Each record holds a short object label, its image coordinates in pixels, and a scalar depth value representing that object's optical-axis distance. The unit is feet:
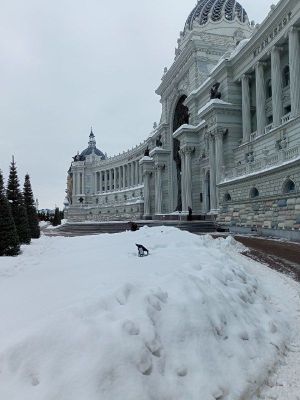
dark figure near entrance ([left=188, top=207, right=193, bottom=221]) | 150.20
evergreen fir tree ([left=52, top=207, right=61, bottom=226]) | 230.44
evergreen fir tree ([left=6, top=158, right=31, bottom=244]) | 71.67
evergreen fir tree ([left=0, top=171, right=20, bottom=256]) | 53.36
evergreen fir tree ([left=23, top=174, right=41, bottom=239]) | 88.58
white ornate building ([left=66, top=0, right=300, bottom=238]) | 92.32
